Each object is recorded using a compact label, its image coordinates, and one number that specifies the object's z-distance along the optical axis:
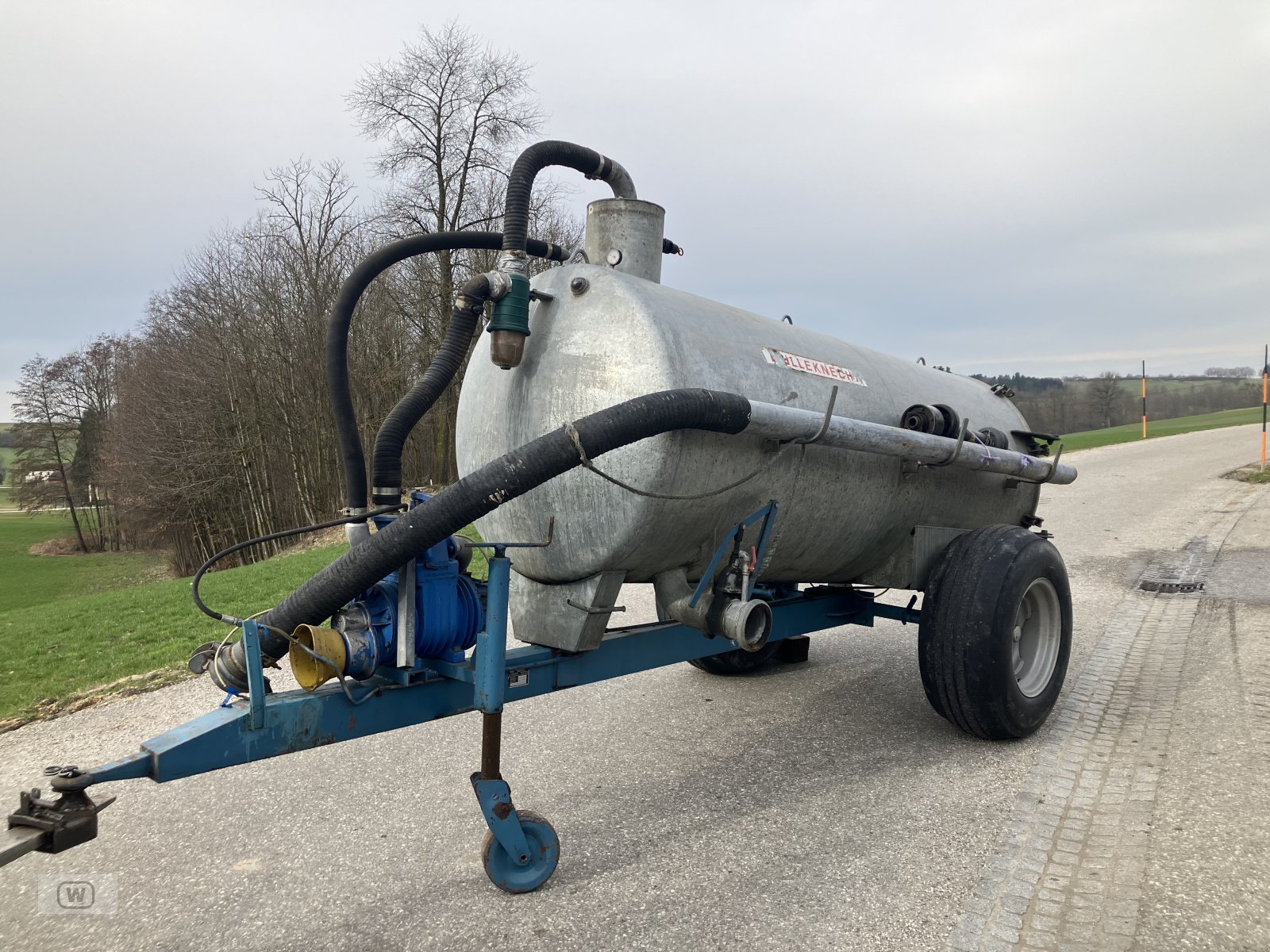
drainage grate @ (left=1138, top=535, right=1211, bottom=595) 7.99
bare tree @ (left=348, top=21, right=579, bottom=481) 19.73
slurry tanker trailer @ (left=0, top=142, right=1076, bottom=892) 2.75
